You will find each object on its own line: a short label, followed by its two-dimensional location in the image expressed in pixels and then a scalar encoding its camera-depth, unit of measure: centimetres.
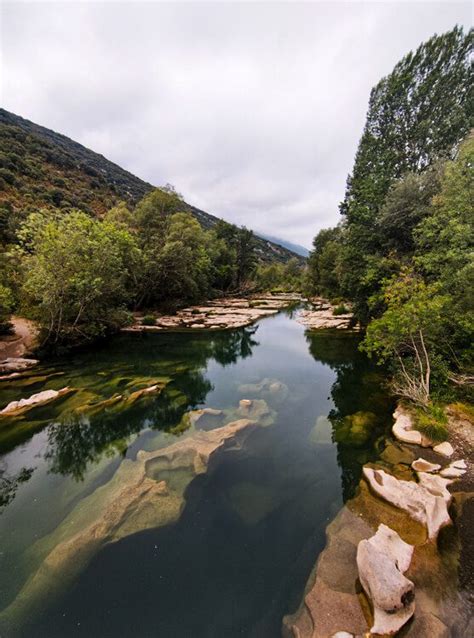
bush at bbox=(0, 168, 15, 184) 4661
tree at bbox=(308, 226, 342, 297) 4412
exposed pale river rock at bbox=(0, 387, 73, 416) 1112
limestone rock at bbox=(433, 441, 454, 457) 802
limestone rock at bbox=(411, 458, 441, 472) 744
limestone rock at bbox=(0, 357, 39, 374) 1477
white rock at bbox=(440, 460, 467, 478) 713
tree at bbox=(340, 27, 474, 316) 1978
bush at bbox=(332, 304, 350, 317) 3444
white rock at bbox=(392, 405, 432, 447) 876
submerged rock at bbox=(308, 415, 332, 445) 966
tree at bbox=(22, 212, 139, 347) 1580
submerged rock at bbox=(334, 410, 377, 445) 957
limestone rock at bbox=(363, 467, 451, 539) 574
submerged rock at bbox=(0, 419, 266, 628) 494
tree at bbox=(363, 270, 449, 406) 999
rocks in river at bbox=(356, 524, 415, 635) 388
